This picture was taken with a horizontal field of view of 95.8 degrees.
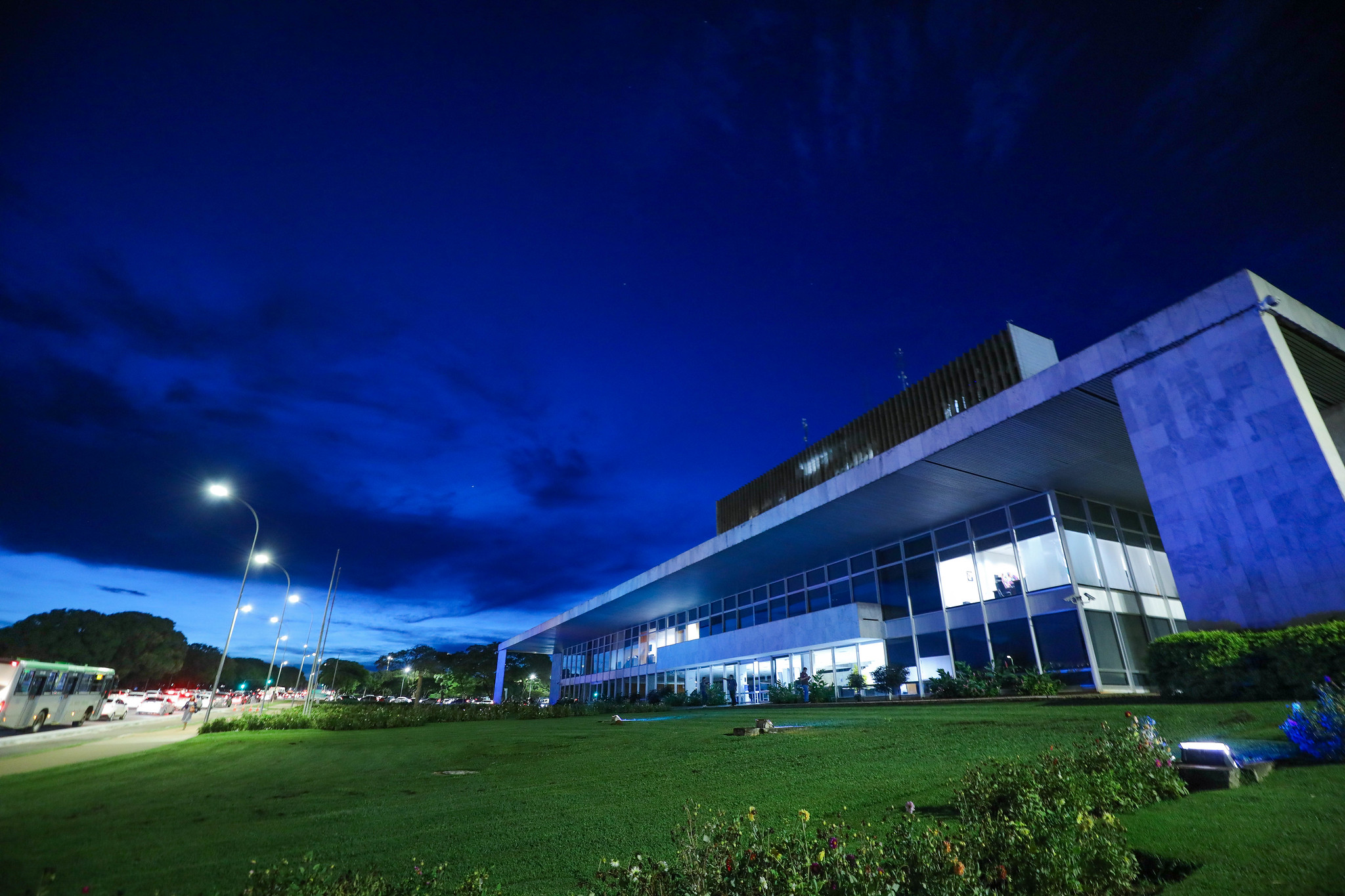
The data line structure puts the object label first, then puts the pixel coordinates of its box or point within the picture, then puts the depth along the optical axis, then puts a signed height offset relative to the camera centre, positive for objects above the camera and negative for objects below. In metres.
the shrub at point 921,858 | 4.07 -1.13
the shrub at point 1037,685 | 19.22 +0.07
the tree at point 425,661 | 114.31 +5.64
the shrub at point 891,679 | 26.17 +0.40
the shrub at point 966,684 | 21.06 +0.11
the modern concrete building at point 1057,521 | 13.01 +5.58
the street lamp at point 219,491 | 19.97 +6.25
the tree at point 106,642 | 65.88 +5.84
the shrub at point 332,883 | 3.82 -1.16
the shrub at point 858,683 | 27.16 +0.25
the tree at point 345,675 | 162.88 +5.14
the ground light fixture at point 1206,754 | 6.67 -0.71
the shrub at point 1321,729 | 6.91 -0.49
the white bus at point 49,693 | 24.17 +0.15
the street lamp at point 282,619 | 41.47 +5.21
